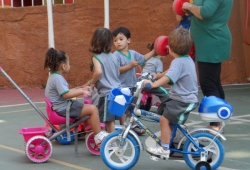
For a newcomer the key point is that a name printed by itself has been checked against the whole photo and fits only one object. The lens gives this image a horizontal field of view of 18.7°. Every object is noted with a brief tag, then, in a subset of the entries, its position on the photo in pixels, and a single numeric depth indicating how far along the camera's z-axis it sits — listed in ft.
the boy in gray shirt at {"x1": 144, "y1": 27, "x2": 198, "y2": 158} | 23.14
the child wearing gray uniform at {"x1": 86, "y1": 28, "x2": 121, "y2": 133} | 26.67
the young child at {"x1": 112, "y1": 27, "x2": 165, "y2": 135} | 29.89
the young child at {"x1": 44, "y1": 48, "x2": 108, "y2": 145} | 26.04
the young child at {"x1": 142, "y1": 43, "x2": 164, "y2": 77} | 35.46
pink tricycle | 25.52
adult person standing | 29.36
